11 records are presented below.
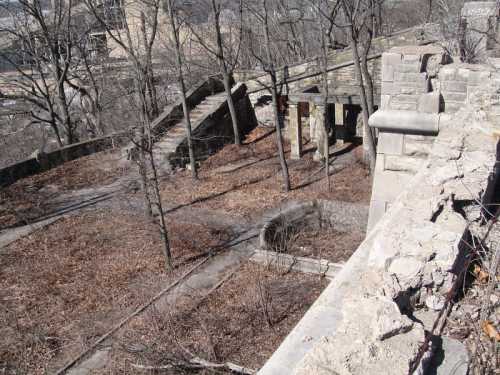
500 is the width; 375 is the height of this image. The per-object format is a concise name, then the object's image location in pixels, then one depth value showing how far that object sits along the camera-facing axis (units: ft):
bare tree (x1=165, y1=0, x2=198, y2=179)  50.88
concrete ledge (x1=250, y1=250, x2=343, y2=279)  33.88
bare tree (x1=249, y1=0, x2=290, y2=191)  49.33
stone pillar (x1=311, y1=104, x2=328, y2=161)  58.80
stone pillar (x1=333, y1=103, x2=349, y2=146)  64.64
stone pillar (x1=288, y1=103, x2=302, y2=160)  59.88
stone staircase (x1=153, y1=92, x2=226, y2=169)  59.00
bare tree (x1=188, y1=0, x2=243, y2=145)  60.58
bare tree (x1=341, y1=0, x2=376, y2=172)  45.39
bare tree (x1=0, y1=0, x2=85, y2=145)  67.31
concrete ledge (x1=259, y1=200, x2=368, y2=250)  40.32
